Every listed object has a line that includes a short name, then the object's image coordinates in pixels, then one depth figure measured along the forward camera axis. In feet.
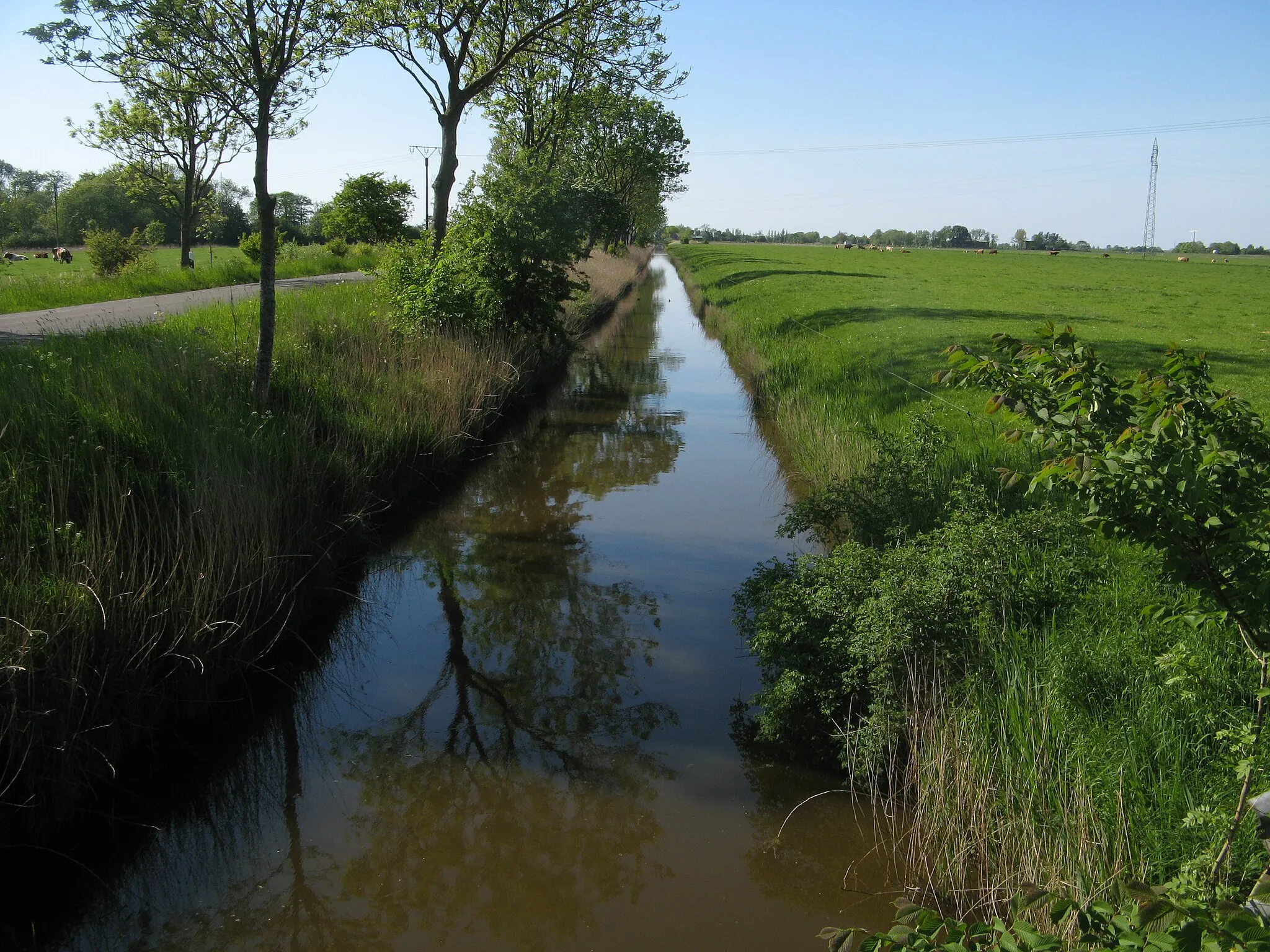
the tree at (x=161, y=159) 95.45
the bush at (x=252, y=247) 108.75
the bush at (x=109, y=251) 87.86
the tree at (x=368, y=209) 132.36
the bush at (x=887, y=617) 15.92
